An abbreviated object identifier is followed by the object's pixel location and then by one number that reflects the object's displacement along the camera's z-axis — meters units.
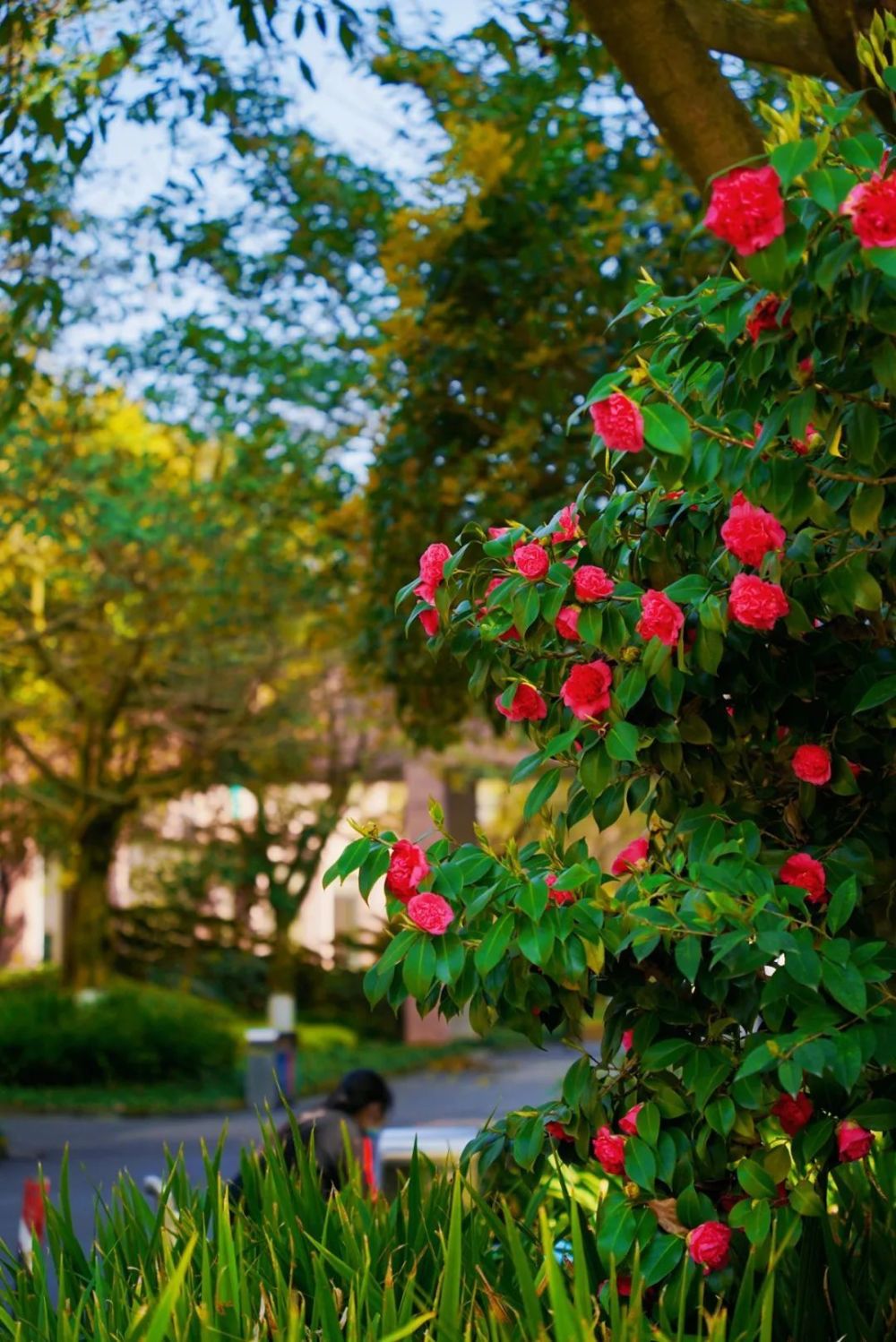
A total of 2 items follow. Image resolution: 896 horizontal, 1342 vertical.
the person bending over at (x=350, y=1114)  6.50
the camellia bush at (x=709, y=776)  2.87
